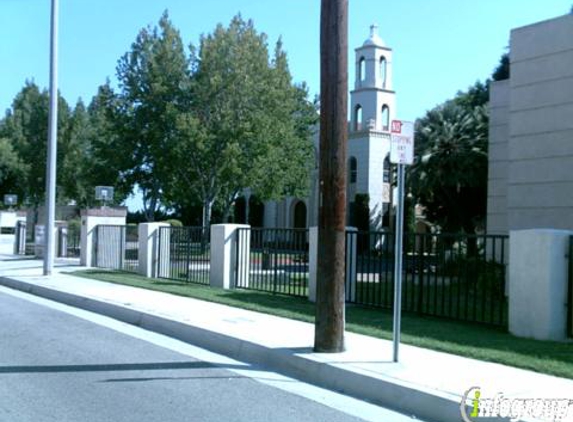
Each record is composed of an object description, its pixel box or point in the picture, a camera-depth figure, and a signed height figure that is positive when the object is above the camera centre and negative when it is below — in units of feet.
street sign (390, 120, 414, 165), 25.71 +3.27
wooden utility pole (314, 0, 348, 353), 28.30 +2.01
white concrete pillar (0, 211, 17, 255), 107.76 -1.96
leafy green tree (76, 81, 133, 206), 109.29 +10.82
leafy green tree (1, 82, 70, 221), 144.46 +17.82
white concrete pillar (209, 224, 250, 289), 54.70 -2.70
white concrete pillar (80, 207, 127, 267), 77.71 -0.12
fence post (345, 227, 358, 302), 45.16 -2.17
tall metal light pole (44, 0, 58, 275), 62.13 +5.95
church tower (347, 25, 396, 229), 155.33 +23.04
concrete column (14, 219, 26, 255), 103.86 -3.05
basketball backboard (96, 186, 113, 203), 77.71 +3.22
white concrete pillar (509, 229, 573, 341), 31.91 -2.50
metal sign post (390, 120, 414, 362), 25.55 +2.75
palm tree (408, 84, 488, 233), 103.09 +10.33
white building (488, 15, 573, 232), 51.29 +8.21
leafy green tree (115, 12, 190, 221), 104.01 +18.92
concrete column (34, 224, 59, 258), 90.31 -2.77
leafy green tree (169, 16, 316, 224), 101.40 +15.78
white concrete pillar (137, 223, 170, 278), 65.63 -2.64
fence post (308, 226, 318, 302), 46.16 -2.35
